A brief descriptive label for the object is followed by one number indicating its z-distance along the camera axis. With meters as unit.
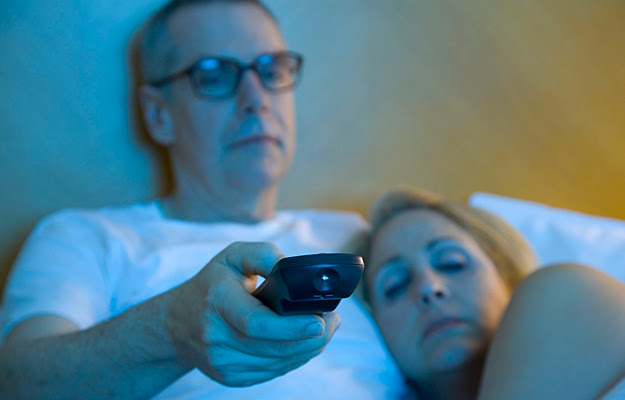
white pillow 1.27
